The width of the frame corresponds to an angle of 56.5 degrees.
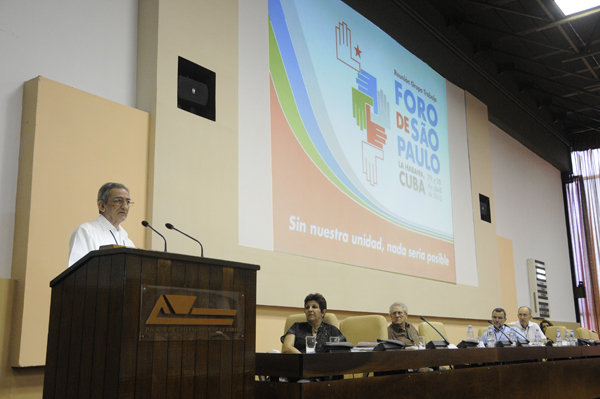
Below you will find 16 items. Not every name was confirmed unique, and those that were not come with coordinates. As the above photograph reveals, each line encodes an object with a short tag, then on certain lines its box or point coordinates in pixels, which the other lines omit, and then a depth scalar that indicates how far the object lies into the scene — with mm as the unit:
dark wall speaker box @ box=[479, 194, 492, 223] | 7609
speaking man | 2445
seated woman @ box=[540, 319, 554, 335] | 7289
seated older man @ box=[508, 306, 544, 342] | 6227
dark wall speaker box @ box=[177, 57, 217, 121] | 3791
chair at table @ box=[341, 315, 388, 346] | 3598
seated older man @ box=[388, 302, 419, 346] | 4207
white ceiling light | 6597
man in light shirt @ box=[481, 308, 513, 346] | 5652
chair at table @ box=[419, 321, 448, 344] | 4273
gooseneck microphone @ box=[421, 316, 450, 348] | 3252
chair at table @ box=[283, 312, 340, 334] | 3703
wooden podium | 1724
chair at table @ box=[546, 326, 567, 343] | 6715
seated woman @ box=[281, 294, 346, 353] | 3533
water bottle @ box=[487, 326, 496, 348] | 3990
